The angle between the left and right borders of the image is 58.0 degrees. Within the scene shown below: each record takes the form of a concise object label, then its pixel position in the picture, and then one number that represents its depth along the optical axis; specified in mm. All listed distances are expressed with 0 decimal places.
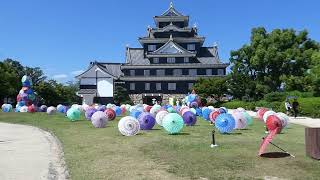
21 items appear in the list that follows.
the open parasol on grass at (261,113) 19811
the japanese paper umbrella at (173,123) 13445
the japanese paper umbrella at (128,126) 13298
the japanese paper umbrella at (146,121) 14983
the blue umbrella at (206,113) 20207
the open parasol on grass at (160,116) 16300
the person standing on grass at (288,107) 24552
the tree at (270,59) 37481
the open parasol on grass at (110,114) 20997
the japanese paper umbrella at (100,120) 16747
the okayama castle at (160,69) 49729
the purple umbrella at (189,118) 16623
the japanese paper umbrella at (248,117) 15072
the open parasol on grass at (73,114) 21899
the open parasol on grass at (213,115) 17188
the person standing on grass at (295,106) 23071
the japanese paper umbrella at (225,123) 13362
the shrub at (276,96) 33374
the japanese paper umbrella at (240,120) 14735
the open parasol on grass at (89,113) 21859
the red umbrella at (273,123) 11023
